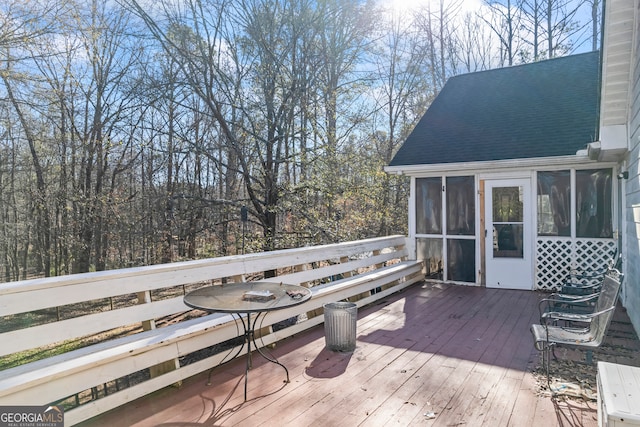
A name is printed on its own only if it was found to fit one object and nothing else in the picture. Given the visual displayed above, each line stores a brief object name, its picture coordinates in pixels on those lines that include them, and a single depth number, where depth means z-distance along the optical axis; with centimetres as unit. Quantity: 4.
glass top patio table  255
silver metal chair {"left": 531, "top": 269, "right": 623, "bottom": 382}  293
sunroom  589
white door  622
